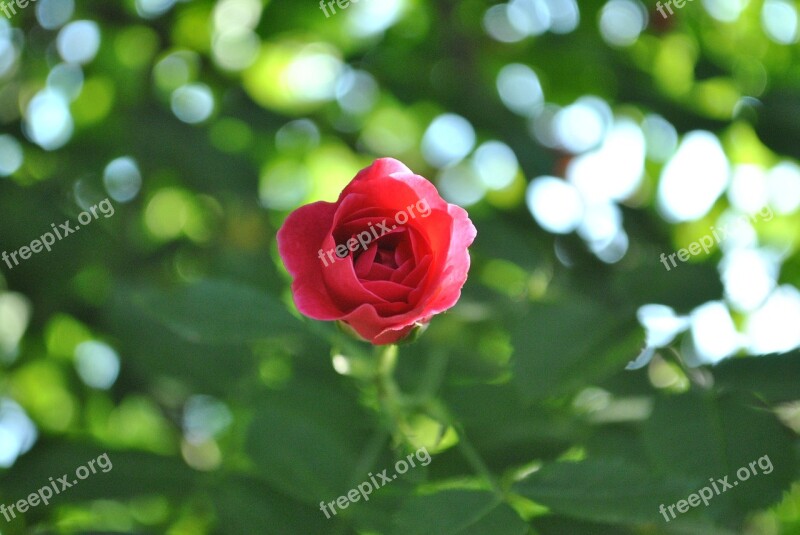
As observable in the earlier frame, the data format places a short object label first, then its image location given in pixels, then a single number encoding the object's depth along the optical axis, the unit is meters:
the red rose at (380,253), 0.44
